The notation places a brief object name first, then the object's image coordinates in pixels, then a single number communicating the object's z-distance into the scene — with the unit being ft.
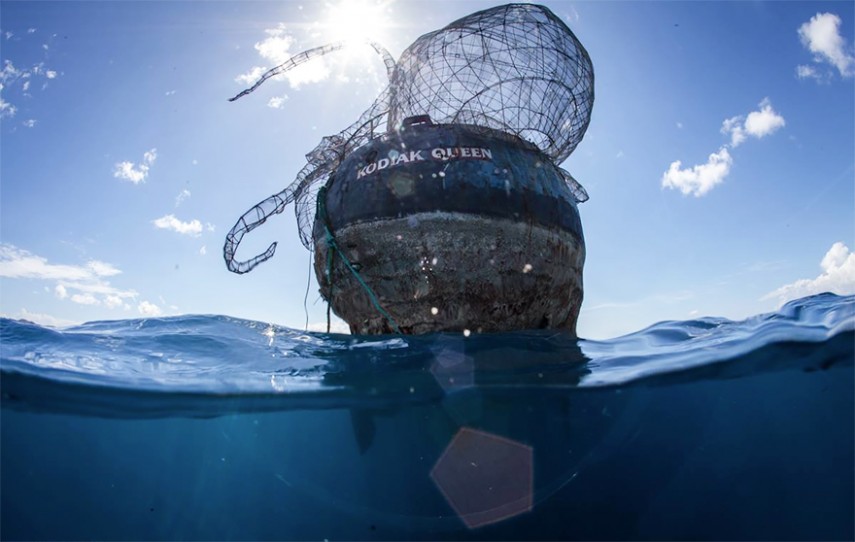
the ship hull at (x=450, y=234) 18.17
